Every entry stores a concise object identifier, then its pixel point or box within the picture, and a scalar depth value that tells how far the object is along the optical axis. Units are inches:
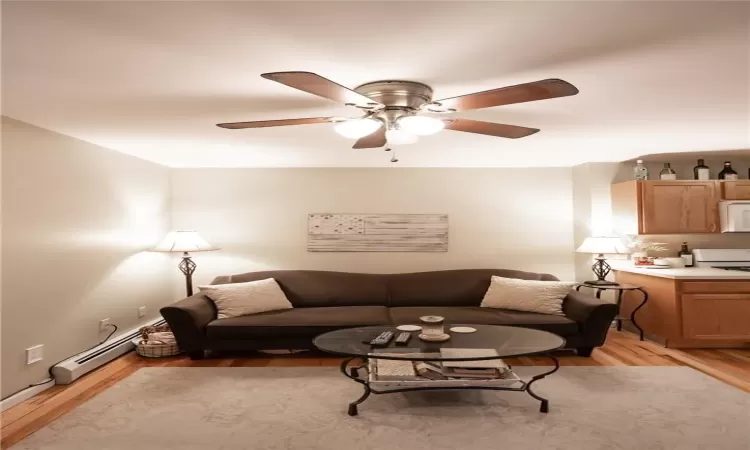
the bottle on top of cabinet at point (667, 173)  192.1
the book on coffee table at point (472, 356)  110.0
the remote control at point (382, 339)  118.3
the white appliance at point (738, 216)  183.6
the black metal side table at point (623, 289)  177.8
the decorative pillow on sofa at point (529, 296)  169.0
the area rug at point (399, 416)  97.6
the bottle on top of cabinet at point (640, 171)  193.0
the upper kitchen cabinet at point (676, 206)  187.0
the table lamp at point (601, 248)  180.7
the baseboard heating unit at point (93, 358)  134.0
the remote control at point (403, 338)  119.9
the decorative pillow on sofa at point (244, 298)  167.0
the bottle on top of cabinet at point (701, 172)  192.2
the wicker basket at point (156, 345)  161.0
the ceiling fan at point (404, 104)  74.4
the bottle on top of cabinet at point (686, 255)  197.2
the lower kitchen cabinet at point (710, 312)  165.0
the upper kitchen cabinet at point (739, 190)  186.9
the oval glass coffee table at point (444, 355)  110.8
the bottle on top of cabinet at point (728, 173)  190.7
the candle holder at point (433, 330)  121.3
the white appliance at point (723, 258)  194.4
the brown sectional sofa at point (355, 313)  156.5
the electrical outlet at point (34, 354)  125.0
